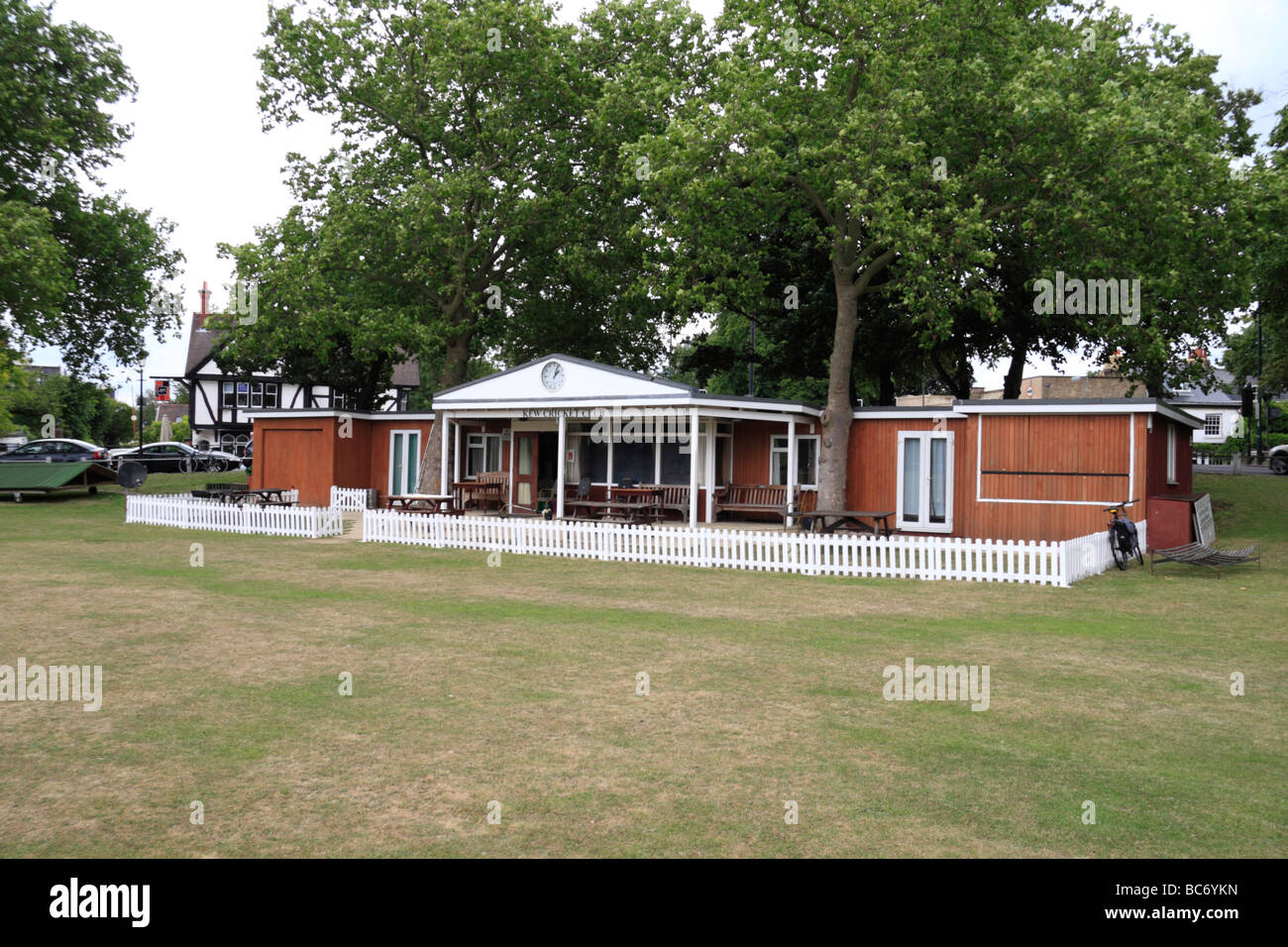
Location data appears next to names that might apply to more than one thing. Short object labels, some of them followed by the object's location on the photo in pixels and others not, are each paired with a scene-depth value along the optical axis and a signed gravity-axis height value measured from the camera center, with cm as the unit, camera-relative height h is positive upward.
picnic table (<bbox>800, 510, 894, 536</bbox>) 2075 -116
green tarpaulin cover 3481 -25
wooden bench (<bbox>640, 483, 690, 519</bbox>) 2642 -65
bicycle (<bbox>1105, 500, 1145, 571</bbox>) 1748 -111
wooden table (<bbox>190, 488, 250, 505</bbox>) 2720 -71
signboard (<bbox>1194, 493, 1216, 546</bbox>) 2195 -105
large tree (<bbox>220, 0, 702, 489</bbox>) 3058 +1029
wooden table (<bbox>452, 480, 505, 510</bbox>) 2705 -52
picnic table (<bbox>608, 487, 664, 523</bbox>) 2459 -72
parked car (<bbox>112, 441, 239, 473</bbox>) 4722 +53
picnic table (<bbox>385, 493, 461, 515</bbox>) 2600 -91
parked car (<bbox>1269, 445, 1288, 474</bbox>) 3838 +65
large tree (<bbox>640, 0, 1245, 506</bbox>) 2317 +787
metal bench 1641 -132
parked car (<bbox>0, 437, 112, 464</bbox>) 4166 +74
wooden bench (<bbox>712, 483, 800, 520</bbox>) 2575 -66
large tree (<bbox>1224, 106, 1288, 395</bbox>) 2330 +597
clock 2589 +254
